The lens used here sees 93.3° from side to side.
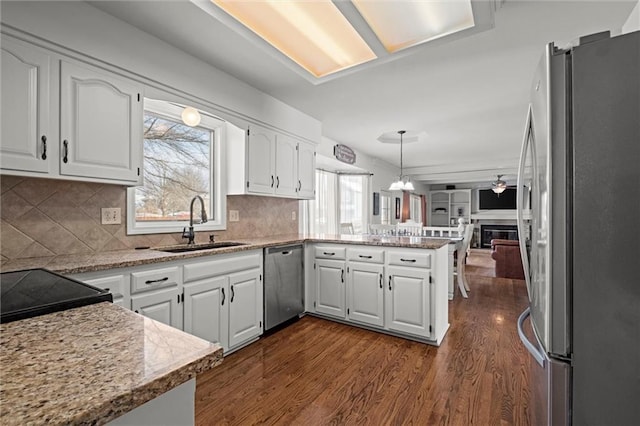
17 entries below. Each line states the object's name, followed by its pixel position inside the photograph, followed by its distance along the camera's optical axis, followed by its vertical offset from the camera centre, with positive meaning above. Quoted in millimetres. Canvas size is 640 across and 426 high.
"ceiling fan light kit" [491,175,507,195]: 8289 +750
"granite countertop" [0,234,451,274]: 1567 -275
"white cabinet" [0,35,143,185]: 1566 +549
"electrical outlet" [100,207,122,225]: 2148 -25
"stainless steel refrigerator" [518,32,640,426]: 945 -61
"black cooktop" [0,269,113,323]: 819 -260
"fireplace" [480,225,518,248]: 10391 -681
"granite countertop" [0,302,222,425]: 442 -284
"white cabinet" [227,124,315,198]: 3006 +518
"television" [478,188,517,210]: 10164 +476
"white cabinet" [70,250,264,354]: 1774 -557
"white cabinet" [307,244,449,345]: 2572 -700
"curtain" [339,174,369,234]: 5973 +246
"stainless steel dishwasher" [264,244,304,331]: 2764 -692
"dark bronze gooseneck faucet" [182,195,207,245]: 2581 -158
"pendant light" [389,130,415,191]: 4875 +439
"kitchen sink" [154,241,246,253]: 2387 -291
